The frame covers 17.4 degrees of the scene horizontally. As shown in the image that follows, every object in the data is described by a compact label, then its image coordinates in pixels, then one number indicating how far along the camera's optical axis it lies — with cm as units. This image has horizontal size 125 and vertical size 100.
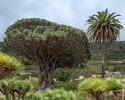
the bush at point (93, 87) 2544
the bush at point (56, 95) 2640
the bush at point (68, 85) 7586
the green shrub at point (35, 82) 7845
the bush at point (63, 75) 9716
